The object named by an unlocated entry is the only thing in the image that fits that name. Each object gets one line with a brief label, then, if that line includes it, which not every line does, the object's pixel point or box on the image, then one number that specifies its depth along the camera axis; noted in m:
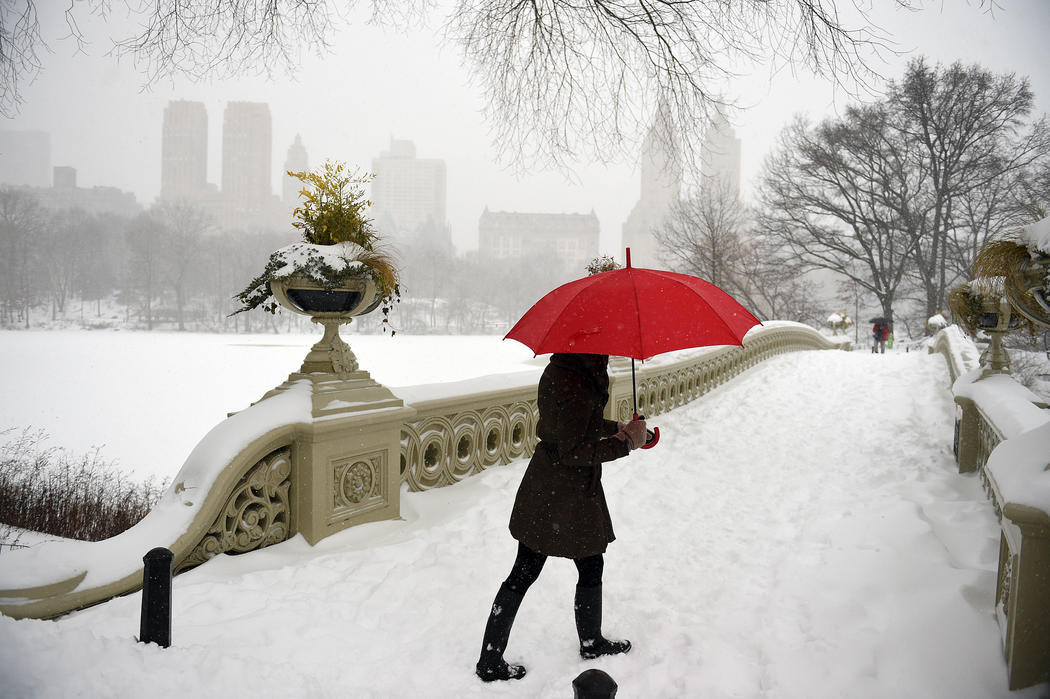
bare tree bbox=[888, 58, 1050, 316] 23.75
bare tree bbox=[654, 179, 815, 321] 29.72
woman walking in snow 2.25
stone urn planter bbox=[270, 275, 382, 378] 3.79
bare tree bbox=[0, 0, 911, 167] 5.55
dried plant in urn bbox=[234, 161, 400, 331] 3.75
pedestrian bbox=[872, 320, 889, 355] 26.86
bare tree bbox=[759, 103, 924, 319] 28.72
